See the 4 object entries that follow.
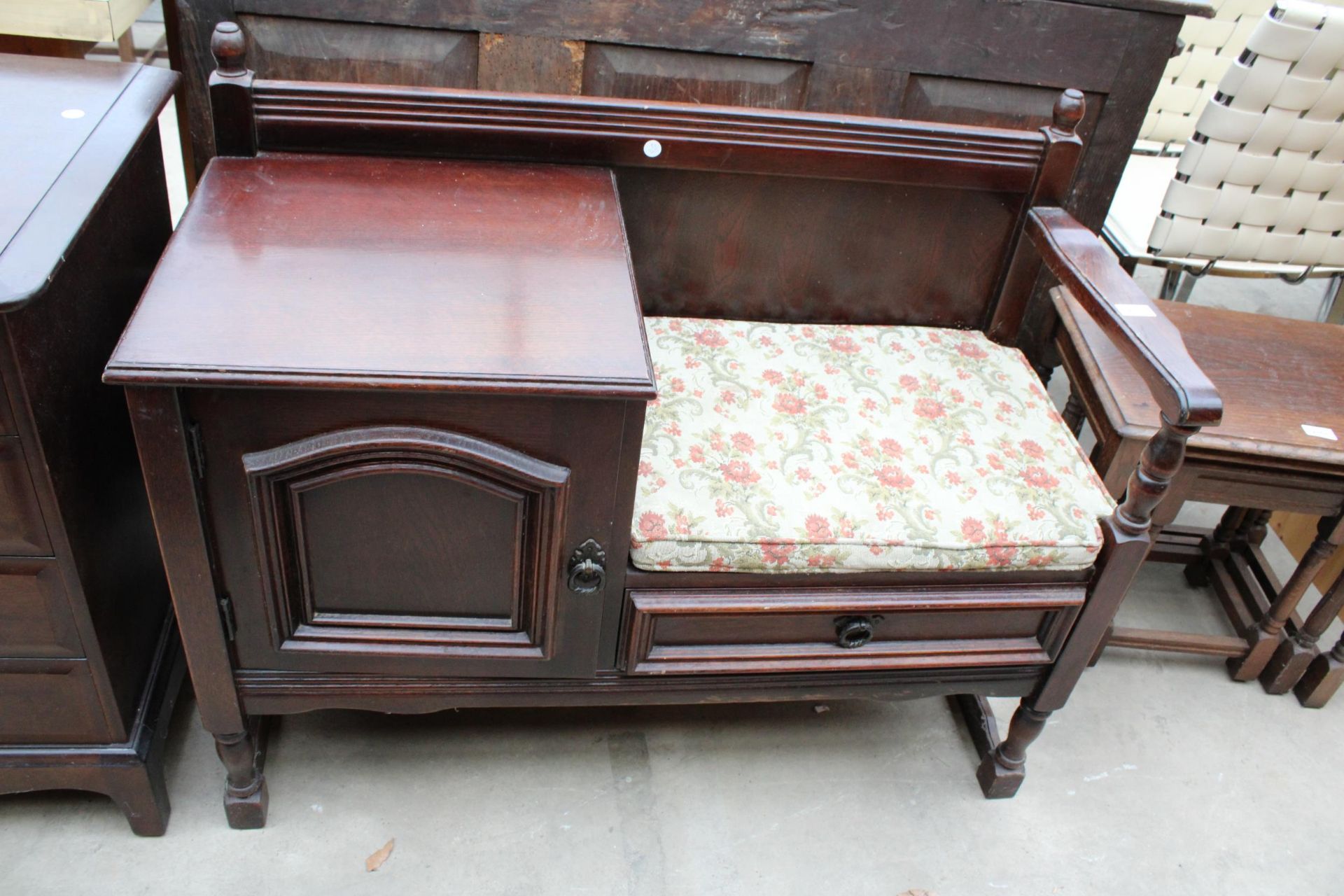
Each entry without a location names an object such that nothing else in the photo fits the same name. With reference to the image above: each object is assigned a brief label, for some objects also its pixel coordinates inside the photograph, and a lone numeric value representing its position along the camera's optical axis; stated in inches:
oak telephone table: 44.0
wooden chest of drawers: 43.9
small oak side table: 63.7
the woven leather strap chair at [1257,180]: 75.3
